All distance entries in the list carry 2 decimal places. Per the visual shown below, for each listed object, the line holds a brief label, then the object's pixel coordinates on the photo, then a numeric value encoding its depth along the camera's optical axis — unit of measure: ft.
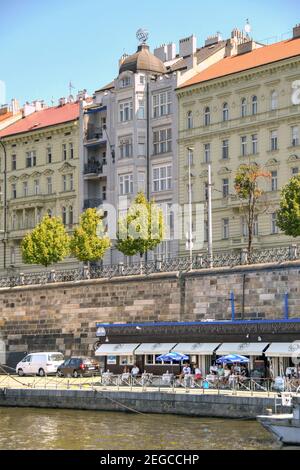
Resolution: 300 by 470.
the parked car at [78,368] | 195.21
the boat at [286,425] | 121.70
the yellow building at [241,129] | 239.30
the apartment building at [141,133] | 267.80
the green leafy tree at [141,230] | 238.27
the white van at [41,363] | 205.57
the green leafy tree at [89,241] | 251.39
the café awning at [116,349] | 185.06
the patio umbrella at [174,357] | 174.90
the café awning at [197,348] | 173.65
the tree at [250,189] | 224.74
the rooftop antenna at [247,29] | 285.84
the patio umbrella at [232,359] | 166.09
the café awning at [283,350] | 161.48
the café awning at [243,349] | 166.50
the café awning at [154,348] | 180.00
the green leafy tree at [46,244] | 262.06
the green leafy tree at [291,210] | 213.87
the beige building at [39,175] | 294.46
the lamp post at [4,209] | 308.81
